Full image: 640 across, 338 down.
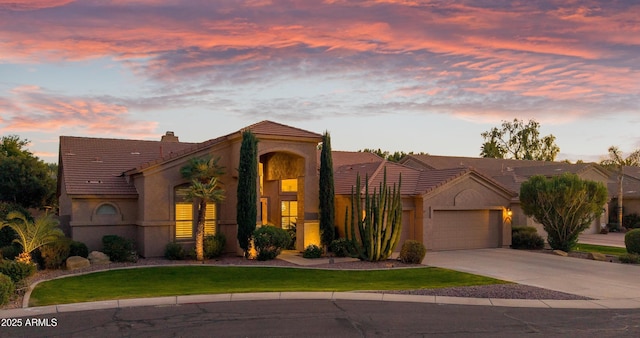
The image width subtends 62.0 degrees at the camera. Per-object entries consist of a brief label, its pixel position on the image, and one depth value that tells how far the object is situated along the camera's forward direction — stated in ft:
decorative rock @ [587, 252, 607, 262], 77.91
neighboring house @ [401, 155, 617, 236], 130.82
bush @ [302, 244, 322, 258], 76.69
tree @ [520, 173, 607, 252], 86.02
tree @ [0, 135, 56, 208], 117.39
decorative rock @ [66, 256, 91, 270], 65.11
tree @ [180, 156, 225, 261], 72.79
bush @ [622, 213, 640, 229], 139.03
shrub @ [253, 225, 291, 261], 73.67
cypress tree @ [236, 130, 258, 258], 75.20
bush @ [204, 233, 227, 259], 75.46
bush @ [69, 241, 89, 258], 70.13
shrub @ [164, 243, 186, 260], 74.23
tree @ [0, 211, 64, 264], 60.54
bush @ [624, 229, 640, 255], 78.95
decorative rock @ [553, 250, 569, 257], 83.07
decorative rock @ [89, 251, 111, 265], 68.95
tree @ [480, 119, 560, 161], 272.51
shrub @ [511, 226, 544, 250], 92.02
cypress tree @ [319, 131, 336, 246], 80.84
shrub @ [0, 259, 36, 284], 50.47
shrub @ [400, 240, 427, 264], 70.38
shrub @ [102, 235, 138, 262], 71.72
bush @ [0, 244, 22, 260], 67.41
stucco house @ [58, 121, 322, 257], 76.69
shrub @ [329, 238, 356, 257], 78.36
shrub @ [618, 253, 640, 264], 74.28
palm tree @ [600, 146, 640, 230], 136.98
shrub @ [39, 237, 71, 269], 64.64
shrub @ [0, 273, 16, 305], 41.73
